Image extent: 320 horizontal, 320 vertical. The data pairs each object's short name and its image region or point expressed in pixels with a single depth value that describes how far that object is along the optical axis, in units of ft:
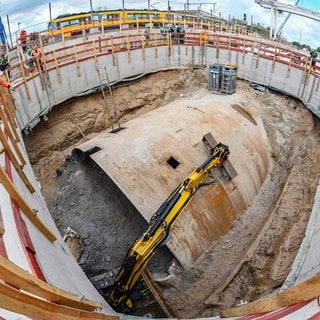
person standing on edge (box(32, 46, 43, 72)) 46.91
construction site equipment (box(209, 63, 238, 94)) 50.16
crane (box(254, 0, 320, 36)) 96.24
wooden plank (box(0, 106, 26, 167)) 23.97
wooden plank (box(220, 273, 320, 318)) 12.36
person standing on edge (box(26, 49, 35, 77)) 47.14
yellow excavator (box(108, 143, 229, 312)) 24.57
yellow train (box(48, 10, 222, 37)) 95.35
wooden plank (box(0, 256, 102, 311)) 9.93
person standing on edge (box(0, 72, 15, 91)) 31.94
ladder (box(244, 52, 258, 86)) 60.03
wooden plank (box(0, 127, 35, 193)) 20.20
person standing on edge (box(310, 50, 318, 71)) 51.28
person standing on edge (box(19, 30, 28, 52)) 64.32
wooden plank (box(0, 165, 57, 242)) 15.40
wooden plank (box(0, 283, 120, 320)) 9.50
